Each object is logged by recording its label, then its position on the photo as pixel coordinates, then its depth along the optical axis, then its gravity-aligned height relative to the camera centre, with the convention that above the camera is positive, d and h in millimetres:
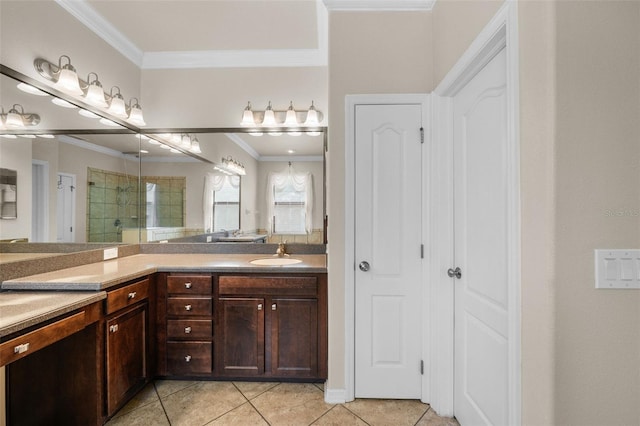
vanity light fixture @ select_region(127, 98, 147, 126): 2707 +888
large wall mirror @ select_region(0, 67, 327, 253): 2693 +255
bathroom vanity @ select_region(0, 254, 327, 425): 2119 -770
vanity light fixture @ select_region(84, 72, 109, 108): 2346 +935
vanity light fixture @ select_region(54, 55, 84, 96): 2121 +950
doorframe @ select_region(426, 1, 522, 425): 1829 -173
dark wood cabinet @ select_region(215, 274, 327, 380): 2188 -823
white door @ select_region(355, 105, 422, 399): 1997 -248
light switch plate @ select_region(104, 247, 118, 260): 2520 -340
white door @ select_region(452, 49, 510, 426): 1399 -171
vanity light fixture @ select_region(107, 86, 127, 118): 2537 +908
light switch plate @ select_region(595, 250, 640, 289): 938 -168
